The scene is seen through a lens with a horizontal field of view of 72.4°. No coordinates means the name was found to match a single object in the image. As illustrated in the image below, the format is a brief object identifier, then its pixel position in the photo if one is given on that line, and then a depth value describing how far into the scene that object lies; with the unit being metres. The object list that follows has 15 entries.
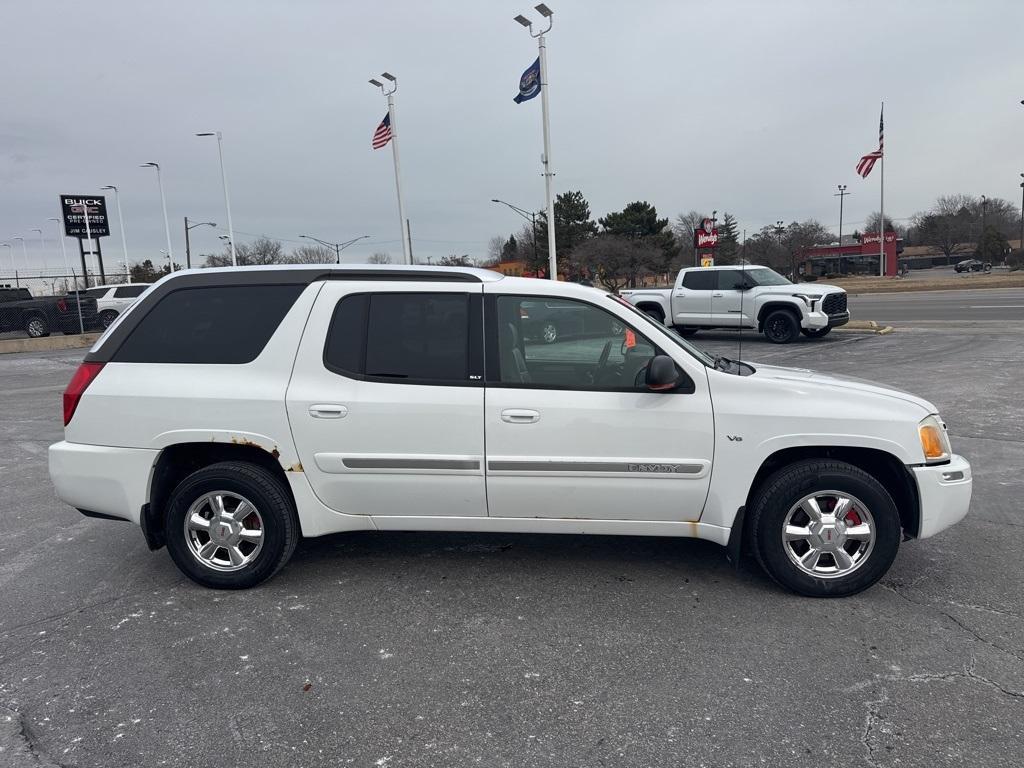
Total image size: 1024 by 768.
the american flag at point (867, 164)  40.47
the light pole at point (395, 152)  25.77
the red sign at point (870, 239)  71.82
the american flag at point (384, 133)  26.12
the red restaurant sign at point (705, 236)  26.47
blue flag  21.78
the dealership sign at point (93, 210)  45.00
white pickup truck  16.47
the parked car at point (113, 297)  26.31
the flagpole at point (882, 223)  49.04
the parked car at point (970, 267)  78.81
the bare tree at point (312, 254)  45.67
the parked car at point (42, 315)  23.94
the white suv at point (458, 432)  3.73
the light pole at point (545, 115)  20.45
